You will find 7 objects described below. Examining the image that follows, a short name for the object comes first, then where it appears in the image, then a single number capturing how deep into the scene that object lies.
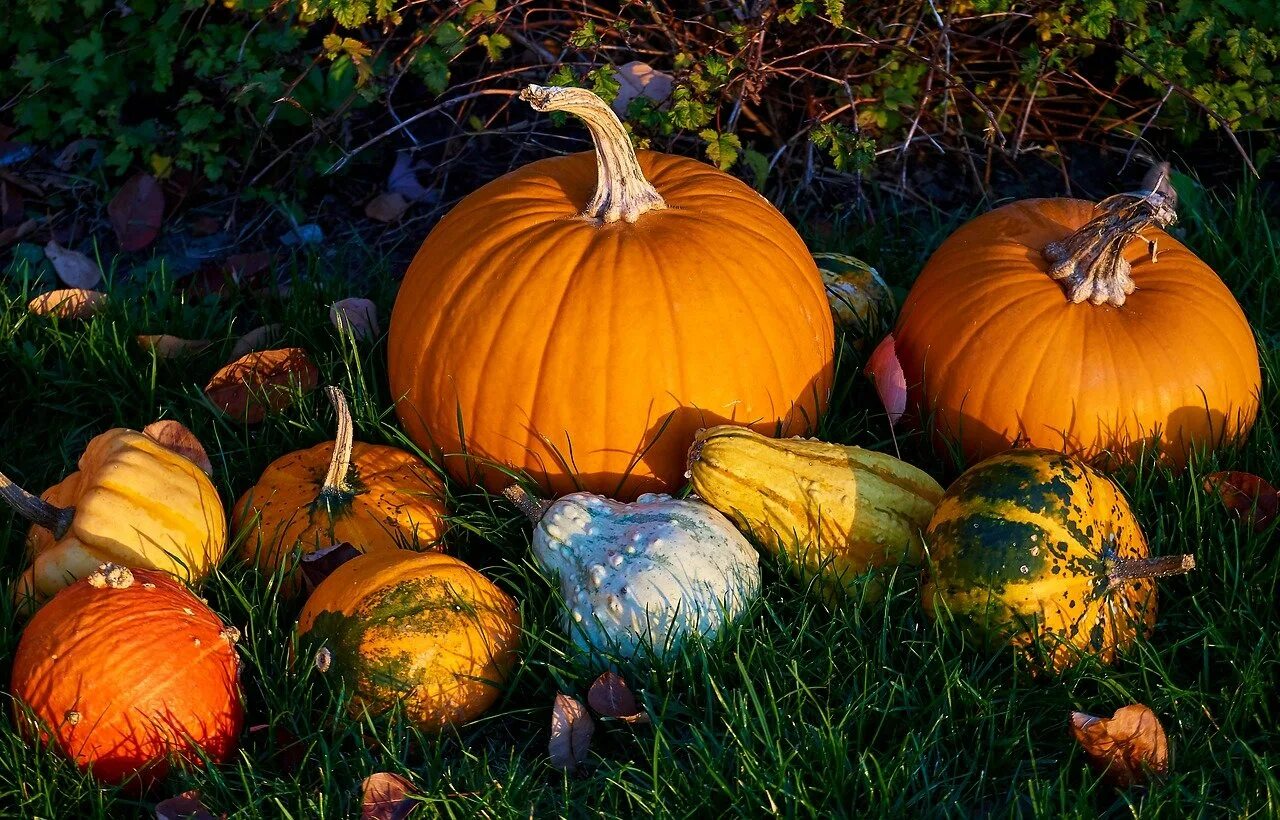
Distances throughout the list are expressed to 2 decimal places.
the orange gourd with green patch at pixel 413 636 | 2.59
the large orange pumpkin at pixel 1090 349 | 3.10
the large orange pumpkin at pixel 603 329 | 2.99
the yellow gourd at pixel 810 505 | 2.89
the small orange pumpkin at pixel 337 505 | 2.98
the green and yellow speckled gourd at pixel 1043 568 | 2.65
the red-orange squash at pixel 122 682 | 2.47
